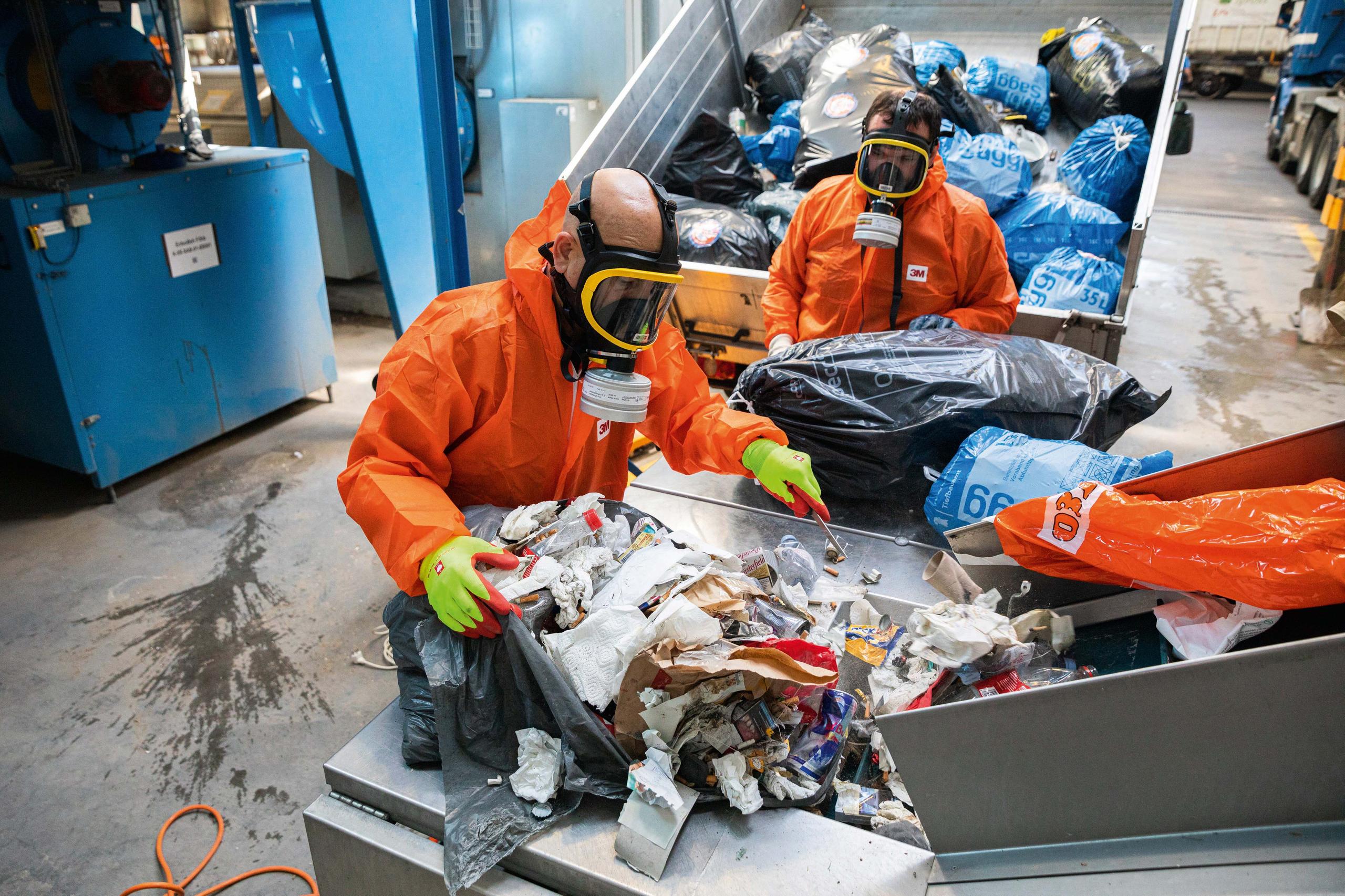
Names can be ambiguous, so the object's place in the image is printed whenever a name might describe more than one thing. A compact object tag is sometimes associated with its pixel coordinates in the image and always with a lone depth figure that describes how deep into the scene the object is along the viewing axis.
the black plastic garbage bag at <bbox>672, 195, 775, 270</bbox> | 3.70
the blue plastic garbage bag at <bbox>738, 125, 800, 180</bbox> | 4.27
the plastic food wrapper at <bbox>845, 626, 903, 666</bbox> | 1.62
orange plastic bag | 1.18
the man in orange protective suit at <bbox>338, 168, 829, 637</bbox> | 1.37
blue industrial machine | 3.40
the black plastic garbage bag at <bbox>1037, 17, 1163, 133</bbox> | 4.11
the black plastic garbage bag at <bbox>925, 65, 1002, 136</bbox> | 4.02
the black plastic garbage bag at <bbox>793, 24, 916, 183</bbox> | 3.88
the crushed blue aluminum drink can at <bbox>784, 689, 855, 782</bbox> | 1.35
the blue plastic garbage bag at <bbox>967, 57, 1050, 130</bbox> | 4.39
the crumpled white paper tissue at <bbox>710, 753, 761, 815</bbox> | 1.25
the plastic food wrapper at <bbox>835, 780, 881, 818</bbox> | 1.35
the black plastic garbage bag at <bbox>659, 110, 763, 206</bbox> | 4.17
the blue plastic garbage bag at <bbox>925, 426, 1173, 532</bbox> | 1.83
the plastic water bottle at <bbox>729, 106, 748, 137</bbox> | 4.59
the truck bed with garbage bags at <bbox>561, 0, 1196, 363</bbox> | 3.14
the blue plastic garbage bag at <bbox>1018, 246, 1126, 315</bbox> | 3.37
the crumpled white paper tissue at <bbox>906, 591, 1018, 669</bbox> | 1.47
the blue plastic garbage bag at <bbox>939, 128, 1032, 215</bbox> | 3.76
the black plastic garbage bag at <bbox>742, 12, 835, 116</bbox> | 4.63
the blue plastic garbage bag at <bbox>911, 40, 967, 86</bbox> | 4.43
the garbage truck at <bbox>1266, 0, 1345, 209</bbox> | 8.10
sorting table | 1.00
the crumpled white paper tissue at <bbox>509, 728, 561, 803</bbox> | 1.29
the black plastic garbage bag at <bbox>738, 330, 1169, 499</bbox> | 2.05
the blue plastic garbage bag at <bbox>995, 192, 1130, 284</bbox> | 3.67
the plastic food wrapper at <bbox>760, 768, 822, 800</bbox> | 1.29
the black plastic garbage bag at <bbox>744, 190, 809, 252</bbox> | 3.87
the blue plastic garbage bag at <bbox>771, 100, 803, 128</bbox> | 4.41
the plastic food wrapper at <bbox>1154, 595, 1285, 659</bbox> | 1.25
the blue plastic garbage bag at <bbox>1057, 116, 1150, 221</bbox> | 3.83
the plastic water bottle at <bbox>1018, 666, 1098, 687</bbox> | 1.47
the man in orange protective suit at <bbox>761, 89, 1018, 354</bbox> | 2.47
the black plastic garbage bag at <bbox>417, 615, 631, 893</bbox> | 1.26
